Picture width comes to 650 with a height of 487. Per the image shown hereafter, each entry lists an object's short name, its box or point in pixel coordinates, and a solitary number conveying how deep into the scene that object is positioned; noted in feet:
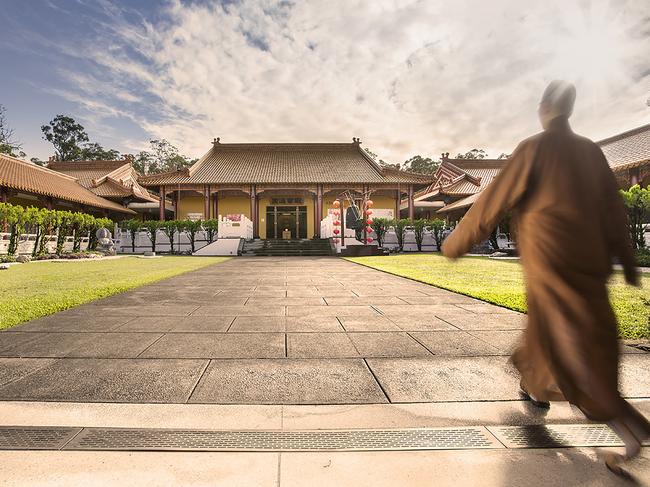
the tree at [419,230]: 69.95
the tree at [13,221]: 43.34
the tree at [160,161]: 154.71
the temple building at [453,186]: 81.71
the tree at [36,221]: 46.47
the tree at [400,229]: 70.18
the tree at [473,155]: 188.87
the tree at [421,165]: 175.94
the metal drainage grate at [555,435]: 4.96
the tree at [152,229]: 70.28
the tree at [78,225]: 56.38
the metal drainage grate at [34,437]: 4.84
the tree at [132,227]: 70.74
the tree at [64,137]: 153.38
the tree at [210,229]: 69.41
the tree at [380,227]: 70.13
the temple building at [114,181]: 85.81
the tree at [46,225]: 49.62
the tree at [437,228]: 69.56
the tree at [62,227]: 52.65
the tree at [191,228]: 69.00
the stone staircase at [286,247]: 63.21
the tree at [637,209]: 34.48
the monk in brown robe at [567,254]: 4.76
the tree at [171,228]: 69.15
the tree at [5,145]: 106.67
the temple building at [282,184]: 77.36
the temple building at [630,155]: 49.75
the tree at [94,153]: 155.43
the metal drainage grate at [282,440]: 4.86
